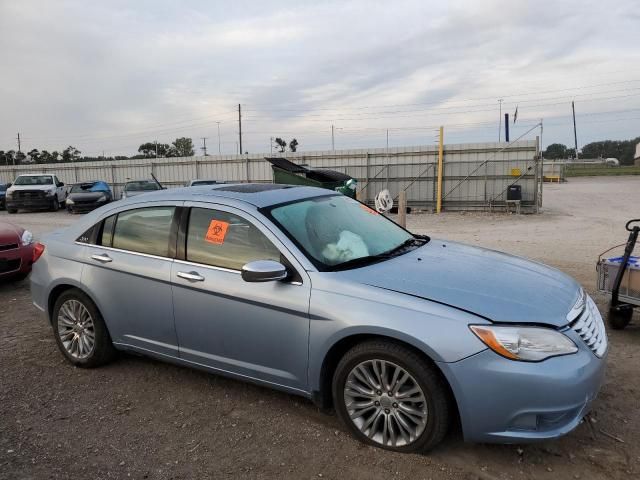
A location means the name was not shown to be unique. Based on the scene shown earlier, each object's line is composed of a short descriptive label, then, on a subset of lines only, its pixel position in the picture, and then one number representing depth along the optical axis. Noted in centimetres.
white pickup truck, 2244
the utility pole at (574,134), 7916
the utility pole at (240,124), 5645
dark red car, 650
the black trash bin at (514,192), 1867
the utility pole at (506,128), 2584
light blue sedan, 260
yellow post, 2053
